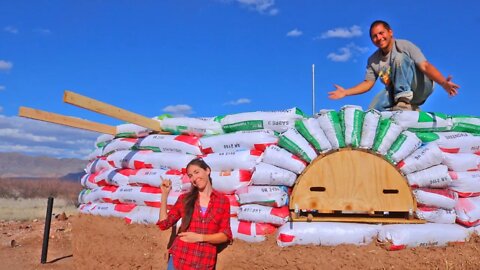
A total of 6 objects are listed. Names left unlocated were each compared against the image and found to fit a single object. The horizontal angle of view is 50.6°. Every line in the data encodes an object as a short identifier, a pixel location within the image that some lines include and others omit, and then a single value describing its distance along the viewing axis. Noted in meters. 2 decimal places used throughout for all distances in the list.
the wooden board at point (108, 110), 4.82
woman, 2.90
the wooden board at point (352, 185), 4.35
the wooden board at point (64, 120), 5.48
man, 4.80
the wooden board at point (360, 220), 4.28
